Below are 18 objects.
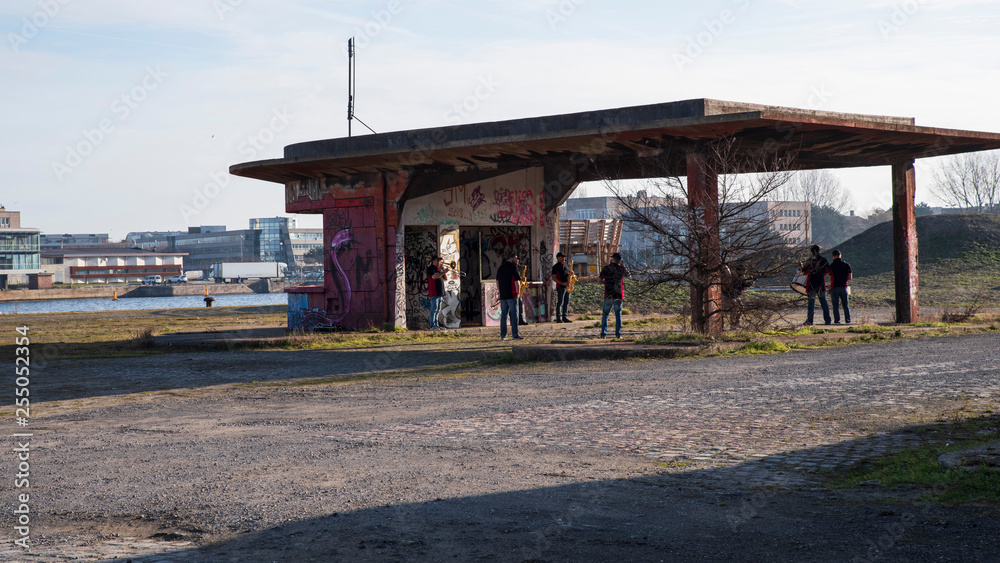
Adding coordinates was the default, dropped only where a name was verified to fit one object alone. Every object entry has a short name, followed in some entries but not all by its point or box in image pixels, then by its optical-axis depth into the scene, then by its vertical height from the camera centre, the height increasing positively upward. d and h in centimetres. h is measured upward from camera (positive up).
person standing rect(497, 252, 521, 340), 1842 +2
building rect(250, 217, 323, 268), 15700 +1013
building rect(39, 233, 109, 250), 18809 +1264
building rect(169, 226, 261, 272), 15880 +867
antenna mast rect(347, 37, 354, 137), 2269 +556
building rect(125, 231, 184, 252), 17862 +1093
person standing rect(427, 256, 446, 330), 1991 +10
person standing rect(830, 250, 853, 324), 2064 +5
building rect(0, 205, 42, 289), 11106 +554
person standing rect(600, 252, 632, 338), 1723 +6
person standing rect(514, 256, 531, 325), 2245 -24
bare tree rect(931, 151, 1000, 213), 10194 +1133
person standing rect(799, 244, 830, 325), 2014 +14
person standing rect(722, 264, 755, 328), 1560 -1
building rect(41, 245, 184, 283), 12512 +503
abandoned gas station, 1617 +259
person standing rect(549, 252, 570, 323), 2191 +10
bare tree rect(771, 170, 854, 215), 11160 +1211
